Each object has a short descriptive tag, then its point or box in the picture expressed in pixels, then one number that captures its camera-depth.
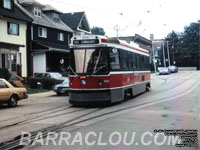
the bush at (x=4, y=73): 23.52
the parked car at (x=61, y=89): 21.33
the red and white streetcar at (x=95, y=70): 13.34
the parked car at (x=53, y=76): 27.22
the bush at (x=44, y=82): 26.30
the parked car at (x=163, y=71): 55.34
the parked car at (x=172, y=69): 62.27
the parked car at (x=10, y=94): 14.09
